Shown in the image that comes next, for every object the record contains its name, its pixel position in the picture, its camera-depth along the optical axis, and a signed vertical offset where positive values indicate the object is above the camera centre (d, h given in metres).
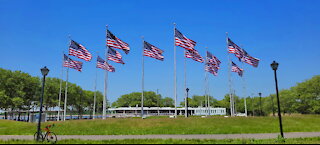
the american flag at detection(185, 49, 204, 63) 34.78 +6.47
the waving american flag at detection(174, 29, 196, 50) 32.78 +7.99
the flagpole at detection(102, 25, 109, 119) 34.23 +2.03
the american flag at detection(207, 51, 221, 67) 41.50 +6.95
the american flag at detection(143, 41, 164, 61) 32.59 +6.49
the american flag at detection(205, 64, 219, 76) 41.47 +5.23
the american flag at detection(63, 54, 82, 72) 37.81 +5.70
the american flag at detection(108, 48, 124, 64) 33.52 +6.07
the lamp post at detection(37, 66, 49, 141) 20.03 +2.41
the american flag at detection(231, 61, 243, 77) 43.34 +5.35
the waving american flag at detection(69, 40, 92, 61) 34.62 +6.95
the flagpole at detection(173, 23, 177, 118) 34.89 +3.46
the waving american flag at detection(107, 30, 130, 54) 32.22 +7.59
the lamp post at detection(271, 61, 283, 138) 19.65 +2.63
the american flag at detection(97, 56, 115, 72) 35.50 +5.25
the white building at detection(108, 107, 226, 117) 111.12 -5.28
